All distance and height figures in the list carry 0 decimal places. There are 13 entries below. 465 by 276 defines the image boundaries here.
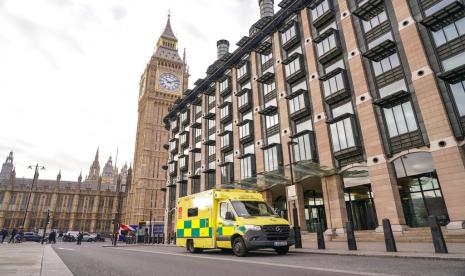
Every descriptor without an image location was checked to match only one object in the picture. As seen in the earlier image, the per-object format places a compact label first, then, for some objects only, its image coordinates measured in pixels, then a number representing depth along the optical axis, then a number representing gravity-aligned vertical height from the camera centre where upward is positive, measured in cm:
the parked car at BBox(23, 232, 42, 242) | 4462 +5
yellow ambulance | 1052 +30
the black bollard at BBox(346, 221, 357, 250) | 1201 -41
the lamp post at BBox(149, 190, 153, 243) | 7296 +822
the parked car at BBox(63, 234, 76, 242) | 4906 -31
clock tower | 7325 +2961
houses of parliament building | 8781 +986
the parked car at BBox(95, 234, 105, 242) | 5253 -51
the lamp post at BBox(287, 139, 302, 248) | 1462 -38
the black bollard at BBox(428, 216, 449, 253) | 930 -37
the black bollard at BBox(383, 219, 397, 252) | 1072 -40
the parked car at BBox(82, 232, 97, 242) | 4984 -39
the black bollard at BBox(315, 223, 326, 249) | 1337 -47
